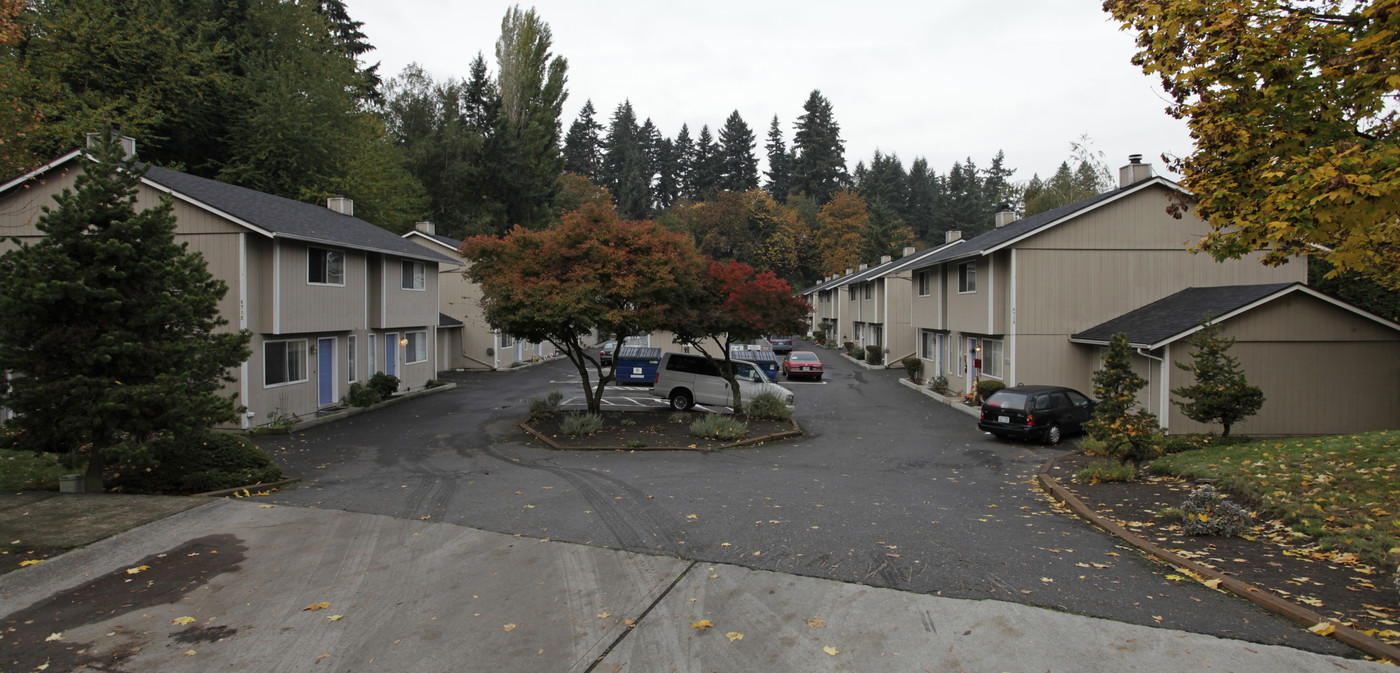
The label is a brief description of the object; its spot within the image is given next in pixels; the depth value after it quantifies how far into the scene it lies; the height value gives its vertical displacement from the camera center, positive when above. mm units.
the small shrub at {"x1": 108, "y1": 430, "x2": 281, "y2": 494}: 11430 -2247
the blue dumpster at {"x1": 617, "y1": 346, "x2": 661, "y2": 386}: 30766 -1402
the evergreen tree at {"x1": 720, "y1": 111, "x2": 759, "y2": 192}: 91500 +23282
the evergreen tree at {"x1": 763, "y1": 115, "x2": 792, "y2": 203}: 97188 +23167
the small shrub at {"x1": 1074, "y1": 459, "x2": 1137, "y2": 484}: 11977 -2387
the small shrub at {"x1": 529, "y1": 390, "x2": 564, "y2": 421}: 21172 -2187
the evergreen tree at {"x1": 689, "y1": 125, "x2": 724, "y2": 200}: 90125 +21497
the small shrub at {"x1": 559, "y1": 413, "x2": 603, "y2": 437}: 18625 -2412
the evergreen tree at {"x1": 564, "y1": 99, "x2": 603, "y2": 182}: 92681 +25517
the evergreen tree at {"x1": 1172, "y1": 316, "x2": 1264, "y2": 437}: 15172 -1202
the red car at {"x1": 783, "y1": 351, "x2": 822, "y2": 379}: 33750 -1511
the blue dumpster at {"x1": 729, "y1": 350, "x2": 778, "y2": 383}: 31797 -1184
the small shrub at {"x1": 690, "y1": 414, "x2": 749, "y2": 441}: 18031 -2412
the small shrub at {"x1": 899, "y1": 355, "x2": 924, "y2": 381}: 32438 -1489
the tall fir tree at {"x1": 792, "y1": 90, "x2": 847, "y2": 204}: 89750 +23341
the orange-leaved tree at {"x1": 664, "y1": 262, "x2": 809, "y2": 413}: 20109 +792
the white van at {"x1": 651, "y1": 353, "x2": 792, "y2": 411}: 22906 -1604
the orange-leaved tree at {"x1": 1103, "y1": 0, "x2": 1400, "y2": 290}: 7969 +2858
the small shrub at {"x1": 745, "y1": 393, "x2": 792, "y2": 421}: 21062 -2218
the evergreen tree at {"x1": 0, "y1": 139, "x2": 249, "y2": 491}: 9953 +66
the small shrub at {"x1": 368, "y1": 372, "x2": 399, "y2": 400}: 24547 -1743
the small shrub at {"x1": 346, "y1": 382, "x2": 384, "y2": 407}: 23266 -2036
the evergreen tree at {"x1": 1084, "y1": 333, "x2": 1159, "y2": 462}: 12570 -1507
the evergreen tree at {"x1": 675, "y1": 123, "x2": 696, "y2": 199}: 95125 +23616
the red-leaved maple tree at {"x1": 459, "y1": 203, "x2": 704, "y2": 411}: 17641 +1543
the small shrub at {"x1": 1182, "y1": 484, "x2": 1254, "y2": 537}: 8477 -2234
